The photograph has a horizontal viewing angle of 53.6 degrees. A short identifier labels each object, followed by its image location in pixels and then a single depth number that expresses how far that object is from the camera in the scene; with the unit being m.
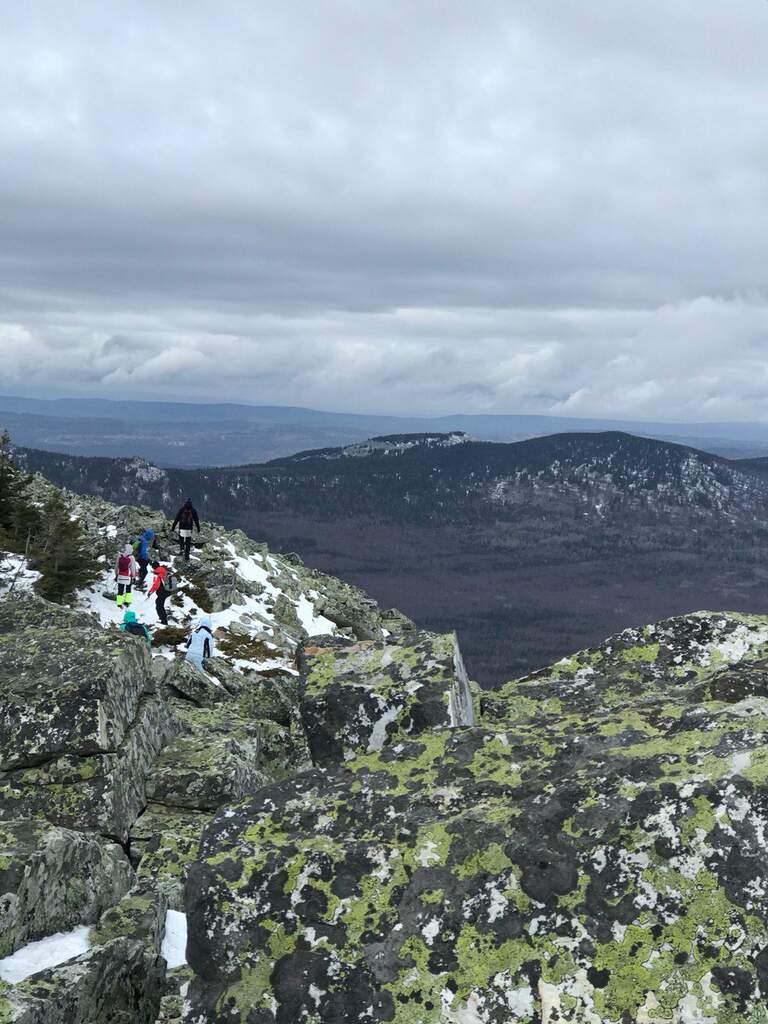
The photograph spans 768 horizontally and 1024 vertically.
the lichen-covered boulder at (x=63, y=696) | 12.69
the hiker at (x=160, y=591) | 43.75
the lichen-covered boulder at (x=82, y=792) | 12.12
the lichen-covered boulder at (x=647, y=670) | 9.52
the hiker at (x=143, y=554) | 49.53
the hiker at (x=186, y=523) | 55.30
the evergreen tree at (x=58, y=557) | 42.44
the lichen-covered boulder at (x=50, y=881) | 7.56
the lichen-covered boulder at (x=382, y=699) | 8.94
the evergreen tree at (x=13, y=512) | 47.88
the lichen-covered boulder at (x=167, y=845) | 10.34
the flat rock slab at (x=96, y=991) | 6.19
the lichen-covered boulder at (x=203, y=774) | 14.15
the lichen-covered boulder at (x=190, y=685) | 23.66
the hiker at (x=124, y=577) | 43.62
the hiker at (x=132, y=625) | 35.66
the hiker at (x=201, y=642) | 32.93
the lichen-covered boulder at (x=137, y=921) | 8.03
